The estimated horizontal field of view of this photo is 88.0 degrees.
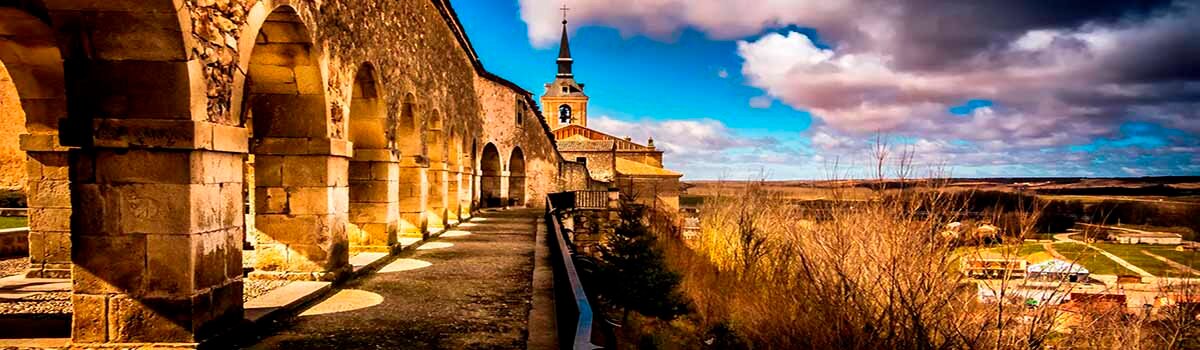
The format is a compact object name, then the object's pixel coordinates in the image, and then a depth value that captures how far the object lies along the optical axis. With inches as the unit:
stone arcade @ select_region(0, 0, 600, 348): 140.9
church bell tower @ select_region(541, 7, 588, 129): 2326.5
